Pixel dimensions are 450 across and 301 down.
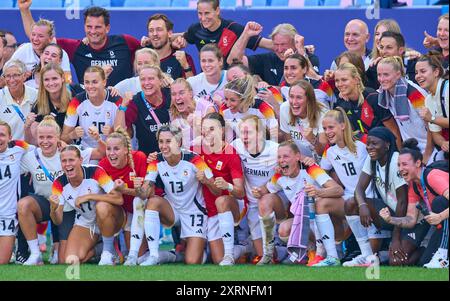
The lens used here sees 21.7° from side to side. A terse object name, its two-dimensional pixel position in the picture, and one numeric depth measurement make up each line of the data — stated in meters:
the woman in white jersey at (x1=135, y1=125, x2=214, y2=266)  9.91
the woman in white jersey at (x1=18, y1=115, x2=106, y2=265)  10.04
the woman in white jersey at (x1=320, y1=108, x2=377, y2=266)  9.73
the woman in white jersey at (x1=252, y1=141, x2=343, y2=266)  9.73
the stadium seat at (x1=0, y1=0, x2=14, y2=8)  13.18
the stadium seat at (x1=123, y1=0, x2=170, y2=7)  13.17
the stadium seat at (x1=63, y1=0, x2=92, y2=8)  13.02
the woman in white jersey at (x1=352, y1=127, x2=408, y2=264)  9.64
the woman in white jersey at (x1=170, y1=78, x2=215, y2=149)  10.20
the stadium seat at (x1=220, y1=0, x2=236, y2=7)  12.97
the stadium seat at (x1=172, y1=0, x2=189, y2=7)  13.18
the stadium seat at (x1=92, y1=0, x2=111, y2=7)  13.16
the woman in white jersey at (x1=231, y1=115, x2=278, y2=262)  10.08
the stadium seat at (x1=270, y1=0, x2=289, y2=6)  13.12
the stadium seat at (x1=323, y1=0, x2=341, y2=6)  12.77
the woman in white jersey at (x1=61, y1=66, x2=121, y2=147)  10.45
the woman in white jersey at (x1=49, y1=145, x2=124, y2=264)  9.93
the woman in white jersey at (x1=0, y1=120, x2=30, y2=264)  10.08
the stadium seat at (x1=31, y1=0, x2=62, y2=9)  13.07
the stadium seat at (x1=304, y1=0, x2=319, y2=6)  12.93
